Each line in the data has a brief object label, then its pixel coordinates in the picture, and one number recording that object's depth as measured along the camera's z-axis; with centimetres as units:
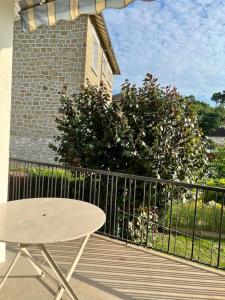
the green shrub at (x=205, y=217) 647
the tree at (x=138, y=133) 465
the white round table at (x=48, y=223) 173
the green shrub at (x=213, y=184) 834
